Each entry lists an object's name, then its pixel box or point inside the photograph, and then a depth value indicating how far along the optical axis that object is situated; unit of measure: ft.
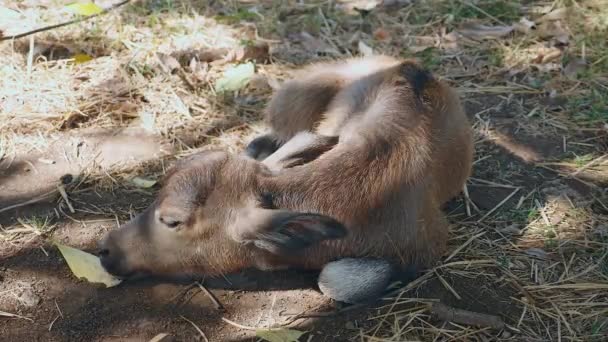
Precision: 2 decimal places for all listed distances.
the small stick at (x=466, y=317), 10.61
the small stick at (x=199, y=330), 10.45
